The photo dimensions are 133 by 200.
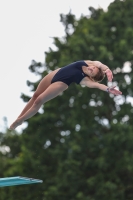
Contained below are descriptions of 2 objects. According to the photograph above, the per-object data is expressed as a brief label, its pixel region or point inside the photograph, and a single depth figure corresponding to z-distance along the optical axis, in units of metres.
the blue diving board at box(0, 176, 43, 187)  16.65
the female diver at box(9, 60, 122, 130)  17.98
